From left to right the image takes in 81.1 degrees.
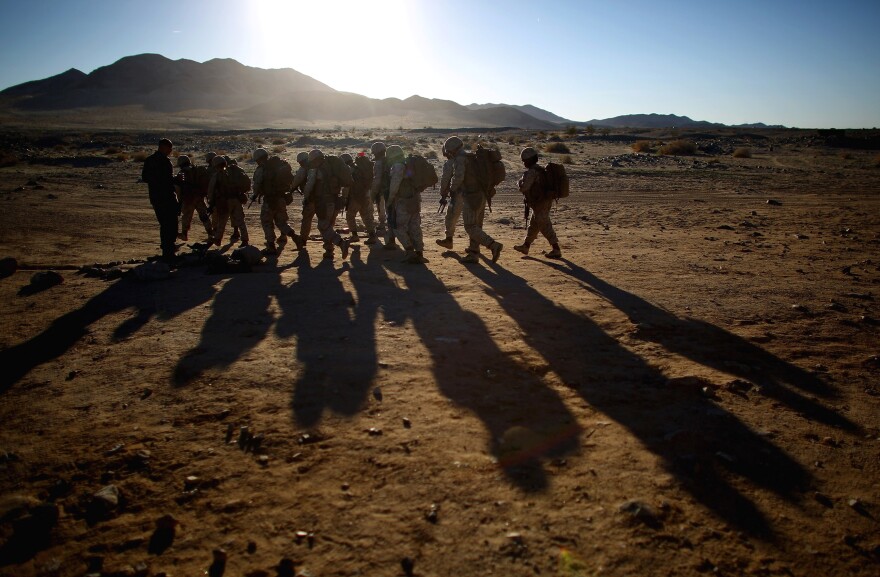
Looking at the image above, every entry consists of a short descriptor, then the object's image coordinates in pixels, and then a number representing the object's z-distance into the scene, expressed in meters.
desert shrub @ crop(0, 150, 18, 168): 22.48
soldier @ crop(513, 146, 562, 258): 8.54
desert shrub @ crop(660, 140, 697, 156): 29.38
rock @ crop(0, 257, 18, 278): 7.53
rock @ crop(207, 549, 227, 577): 2.48
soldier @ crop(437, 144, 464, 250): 8.91
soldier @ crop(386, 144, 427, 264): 8.53
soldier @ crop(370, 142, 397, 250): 9.34
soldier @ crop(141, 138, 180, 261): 8.30
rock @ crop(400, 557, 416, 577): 2.43
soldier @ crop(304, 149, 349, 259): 9.23
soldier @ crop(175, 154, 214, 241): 10.60
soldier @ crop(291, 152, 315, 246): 9.36
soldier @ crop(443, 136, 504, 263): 8.75
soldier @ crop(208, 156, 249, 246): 10.05
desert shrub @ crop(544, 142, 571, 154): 30.17
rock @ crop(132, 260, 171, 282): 7.35
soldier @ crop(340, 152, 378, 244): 10.50
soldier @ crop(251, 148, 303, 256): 9.62
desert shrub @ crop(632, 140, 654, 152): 31.04
